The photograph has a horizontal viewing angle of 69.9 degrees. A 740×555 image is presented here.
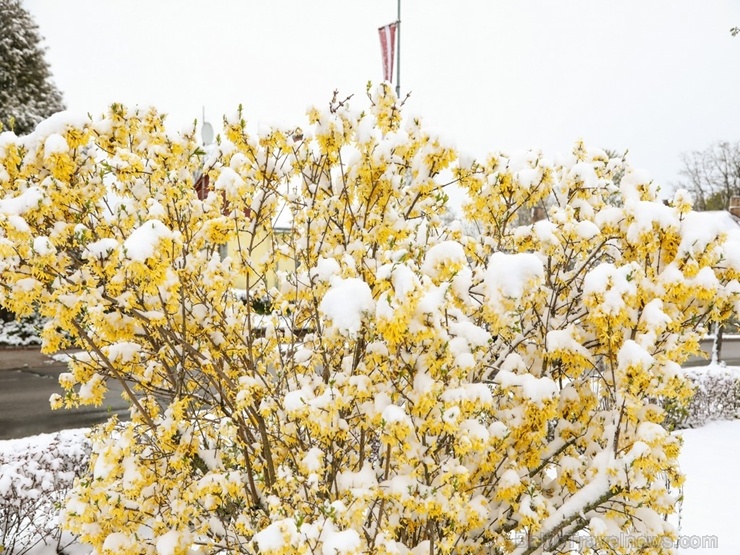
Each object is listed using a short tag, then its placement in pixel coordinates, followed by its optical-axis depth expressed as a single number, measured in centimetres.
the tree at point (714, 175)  4597
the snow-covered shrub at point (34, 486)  465
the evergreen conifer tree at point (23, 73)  1956
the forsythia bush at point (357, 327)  258
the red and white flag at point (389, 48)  1223
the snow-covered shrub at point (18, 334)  1739
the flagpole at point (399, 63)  1259
